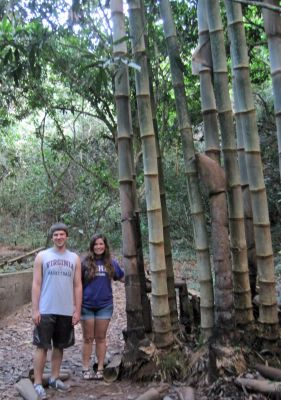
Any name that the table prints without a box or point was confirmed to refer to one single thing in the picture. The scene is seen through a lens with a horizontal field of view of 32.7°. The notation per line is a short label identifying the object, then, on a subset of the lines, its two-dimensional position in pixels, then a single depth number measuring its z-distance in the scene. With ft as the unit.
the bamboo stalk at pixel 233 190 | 11.85
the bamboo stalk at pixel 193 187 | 12.32
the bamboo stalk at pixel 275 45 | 10.62
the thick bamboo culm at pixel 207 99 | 12.02
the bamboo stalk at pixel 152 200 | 12.26
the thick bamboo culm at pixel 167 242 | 13.32
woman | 12.96
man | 12.00
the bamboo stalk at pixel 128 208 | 12.58
